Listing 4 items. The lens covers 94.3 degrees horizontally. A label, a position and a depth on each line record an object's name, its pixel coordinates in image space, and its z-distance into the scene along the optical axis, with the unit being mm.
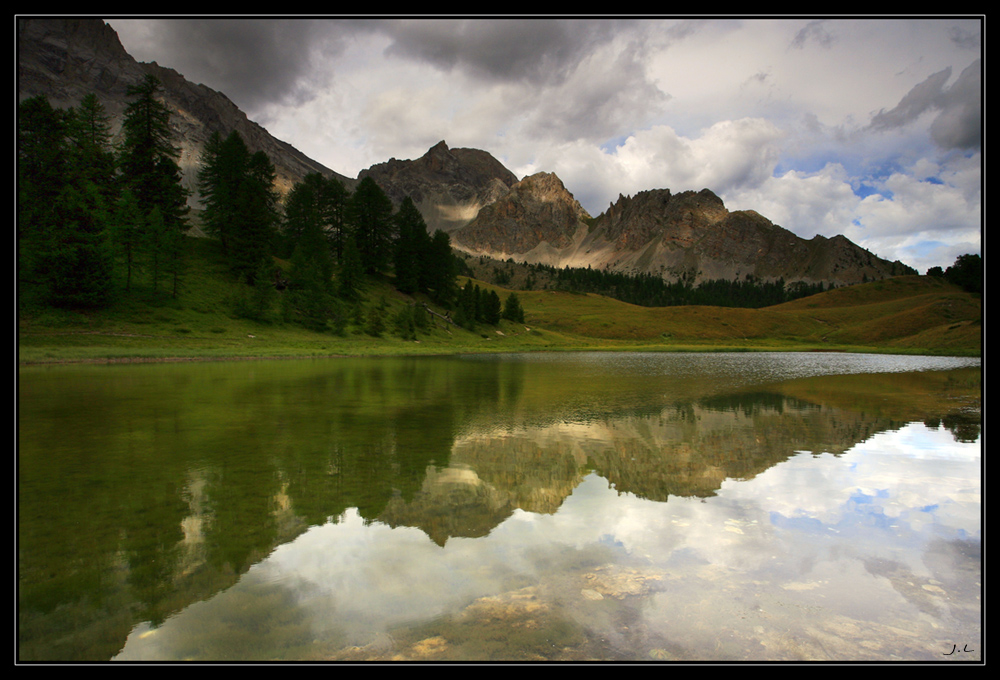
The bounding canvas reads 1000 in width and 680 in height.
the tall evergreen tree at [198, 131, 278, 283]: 64875
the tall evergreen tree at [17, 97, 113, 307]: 40500
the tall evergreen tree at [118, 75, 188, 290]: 61781
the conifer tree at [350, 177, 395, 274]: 89125
